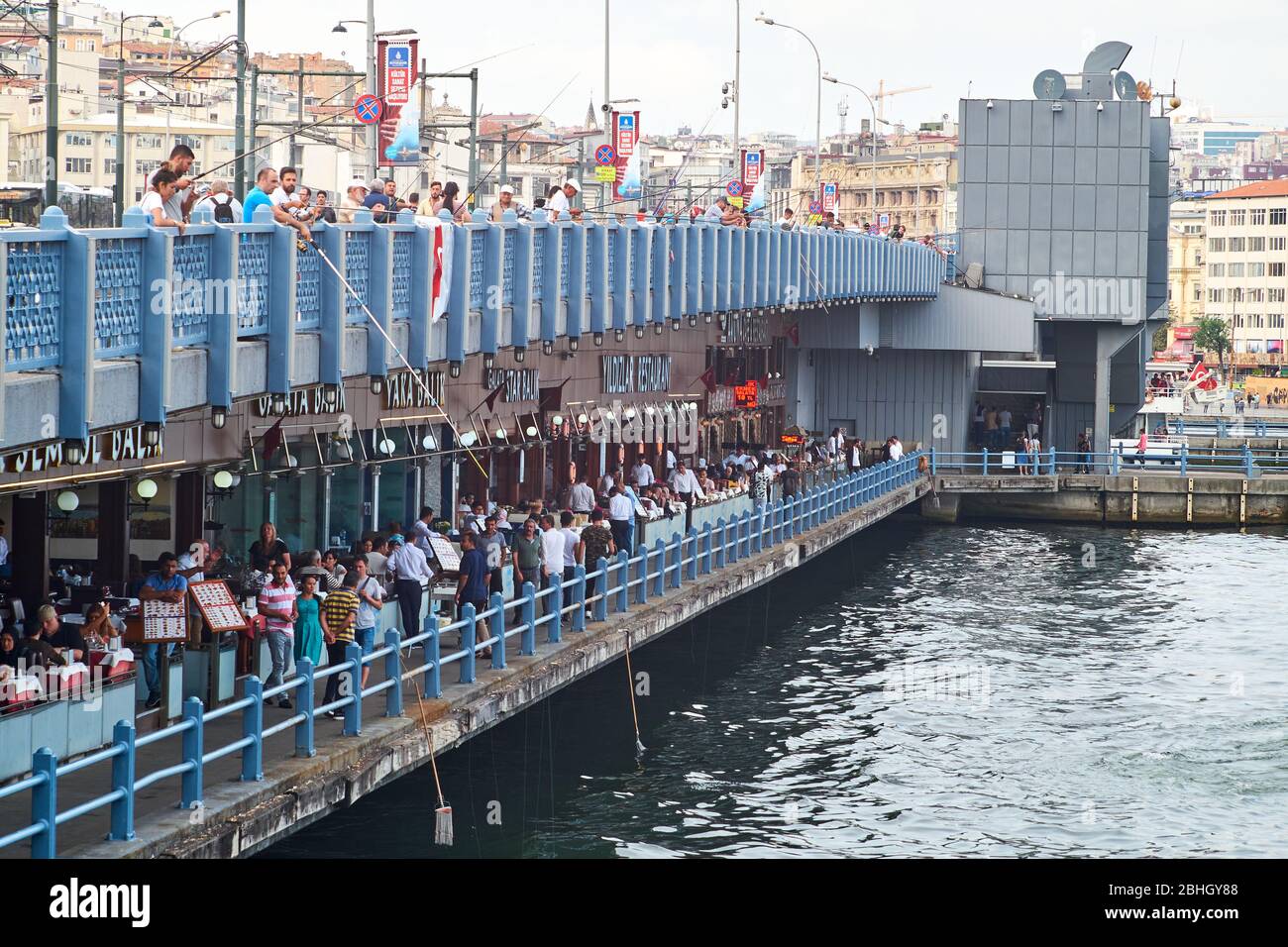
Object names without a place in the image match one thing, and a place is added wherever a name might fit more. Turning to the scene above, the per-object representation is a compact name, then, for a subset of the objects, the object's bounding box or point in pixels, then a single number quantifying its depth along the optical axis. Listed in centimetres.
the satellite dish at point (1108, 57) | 6338
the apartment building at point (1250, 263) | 17300
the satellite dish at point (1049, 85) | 6178
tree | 16875
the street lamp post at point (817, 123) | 6818
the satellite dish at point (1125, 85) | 6225
